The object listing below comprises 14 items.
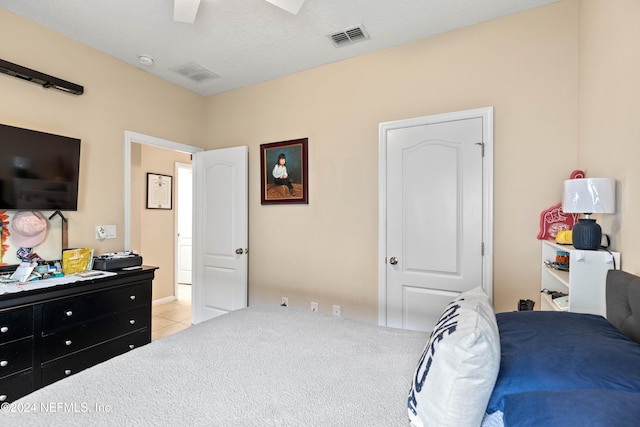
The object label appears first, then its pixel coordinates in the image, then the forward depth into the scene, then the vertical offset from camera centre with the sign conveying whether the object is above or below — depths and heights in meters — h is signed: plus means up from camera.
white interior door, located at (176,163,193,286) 5.92 -0.26
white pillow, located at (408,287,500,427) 0.85 -0.47
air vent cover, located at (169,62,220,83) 3.15 +1.52
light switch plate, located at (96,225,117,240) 2.85 -0.17
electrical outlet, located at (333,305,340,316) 3.06 -0.95
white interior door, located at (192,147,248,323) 3.57 -0.21
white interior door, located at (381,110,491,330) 2.45 +0.01
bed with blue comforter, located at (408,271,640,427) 0.73 -0.44
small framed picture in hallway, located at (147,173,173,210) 4.46 +0.35
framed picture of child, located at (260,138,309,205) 3.25 +0.47
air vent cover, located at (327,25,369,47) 2.53 +1.52
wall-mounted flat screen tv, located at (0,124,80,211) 2.19 +0.34
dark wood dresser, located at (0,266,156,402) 1.92 -0.83
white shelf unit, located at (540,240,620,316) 1.54 -0.33
